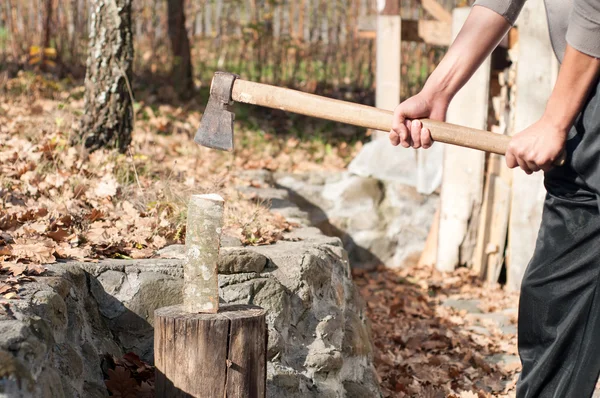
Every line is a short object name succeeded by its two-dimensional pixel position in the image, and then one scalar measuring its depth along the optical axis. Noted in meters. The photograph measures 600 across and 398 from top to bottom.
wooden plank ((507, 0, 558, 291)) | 5.76
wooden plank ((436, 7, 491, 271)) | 6.36
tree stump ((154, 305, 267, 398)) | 2.80
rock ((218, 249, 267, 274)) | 3.56
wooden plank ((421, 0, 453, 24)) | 7.48
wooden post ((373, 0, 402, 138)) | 7.38
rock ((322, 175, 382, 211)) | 7.12
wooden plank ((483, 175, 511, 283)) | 6.21
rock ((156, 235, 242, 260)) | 3.67
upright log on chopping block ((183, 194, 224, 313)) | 2.92
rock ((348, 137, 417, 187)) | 7.28
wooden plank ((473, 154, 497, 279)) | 6.51
